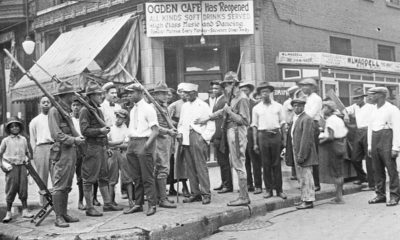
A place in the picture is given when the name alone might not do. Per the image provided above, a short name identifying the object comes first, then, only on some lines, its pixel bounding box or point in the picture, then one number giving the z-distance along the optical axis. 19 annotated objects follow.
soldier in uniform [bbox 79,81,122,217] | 7.18
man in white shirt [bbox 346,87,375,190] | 9.56
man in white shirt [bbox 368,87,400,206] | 7.89
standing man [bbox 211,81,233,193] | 8.58
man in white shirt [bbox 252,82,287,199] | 8.34
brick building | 14.51
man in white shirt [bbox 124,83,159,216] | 7.12
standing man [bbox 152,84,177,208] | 7.56
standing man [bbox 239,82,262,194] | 8.88
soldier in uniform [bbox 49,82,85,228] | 6.62
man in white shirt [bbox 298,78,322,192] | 8.73
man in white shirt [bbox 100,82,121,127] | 8.60
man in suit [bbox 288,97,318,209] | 7.83
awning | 14.01
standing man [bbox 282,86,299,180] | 10.38
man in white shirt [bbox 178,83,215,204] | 7.87
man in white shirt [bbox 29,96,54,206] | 7.93
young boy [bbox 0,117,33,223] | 7.49
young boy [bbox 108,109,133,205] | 8.18
